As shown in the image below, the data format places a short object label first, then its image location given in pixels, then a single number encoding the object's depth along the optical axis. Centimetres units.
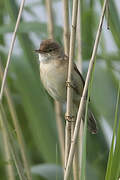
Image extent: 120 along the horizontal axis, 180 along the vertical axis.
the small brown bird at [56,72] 446
